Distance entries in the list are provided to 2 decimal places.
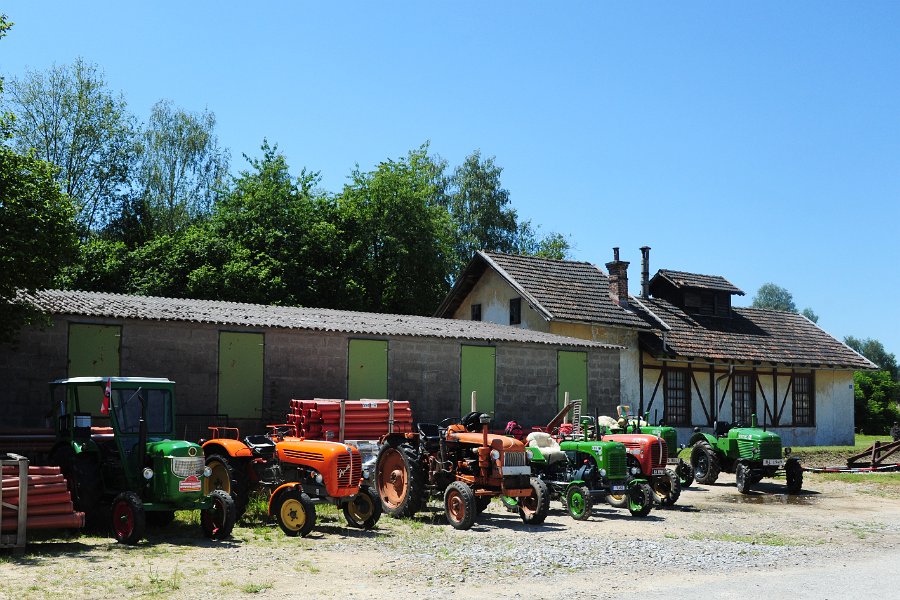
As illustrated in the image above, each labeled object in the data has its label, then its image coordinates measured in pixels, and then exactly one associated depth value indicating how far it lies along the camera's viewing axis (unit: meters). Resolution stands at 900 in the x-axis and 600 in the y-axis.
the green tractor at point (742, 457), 19.11
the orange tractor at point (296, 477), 11.88
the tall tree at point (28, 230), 13.85
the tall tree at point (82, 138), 39.25
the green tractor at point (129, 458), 11.08
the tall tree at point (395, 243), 40.81
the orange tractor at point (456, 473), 13.01
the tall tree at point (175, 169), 44.50
